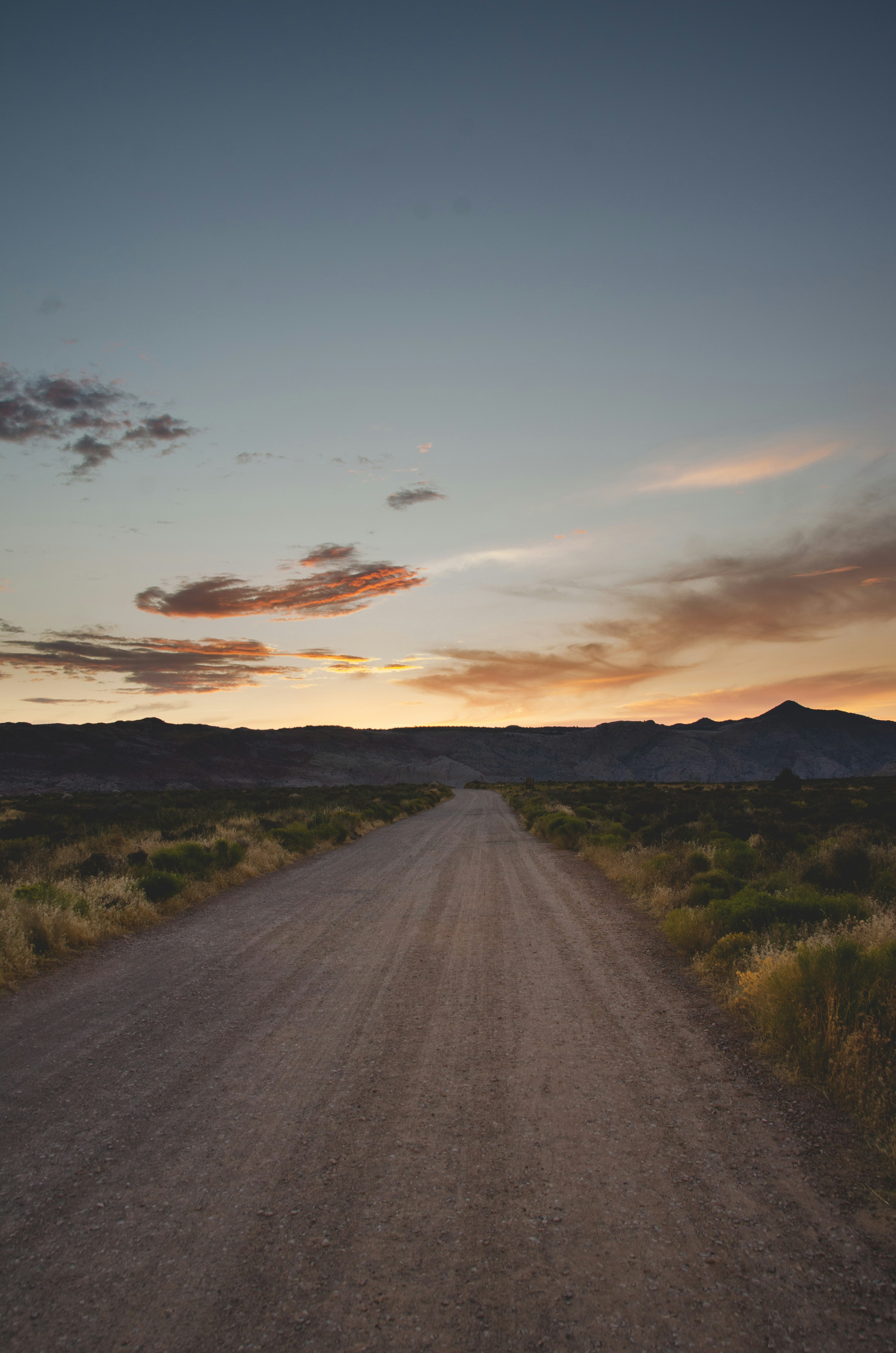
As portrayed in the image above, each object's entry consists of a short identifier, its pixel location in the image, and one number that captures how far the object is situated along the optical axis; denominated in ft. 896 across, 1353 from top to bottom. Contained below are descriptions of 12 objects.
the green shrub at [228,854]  50.55
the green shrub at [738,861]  39.96
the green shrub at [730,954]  24.23
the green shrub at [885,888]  31.55
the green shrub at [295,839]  65.41
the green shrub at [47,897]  32.30
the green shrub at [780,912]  26.76
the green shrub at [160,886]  38.96
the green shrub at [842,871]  35.24
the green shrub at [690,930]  27.61
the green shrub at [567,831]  67.97
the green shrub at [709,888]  32.48
